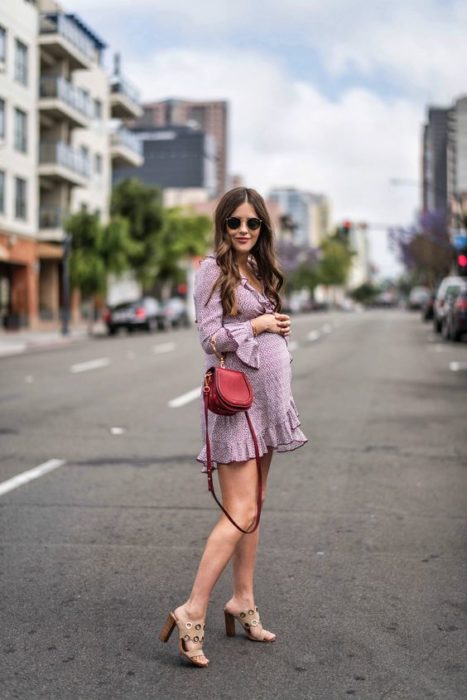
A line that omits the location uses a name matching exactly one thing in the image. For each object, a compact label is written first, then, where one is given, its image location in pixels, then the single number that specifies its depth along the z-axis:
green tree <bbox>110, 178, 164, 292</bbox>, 46.72
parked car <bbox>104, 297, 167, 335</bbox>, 37.41
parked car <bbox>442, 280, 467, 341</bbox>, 26.78
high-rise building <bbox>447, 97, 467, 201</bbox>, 86.19
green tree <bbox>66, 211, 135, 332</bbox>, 37.59
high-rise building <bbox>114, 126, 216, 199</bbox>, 133.88
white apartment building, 40.16
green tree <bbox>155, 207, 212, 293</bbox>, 55.16
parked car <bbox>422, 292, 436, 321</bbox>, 47.28
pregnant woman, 3.55
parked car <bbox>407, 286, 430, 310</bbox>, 81.43
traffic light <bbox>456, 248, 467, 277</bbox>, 38.62
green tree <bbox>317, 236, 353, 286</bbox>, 144.12
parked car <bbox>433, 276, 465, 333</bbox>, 30.73
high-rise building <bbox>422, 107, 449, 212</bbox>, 162.75
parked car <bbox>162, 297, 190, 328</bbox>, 41.44
